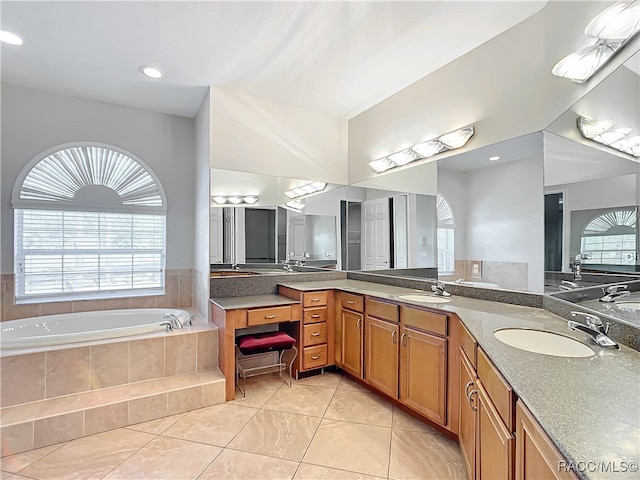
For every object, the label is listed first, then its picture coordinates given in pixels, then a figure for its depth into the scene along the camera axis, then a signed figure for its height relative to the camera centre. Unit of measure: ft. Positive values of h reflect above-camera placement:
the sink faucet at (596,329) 4.15 -1.20
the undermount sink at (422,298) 8.10 -1.49
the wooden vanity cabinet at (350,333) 9.01 -2.69
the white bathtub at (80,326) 7.70 -2.47
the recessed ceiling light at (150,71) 8.73 +4.71
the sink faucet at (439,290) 8.42 -1.31
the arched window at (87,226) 10.18 +0.48
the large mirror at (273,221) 10.21 +0.67
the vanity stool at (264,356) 8.89 -3.75
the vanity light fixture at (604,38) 4.66 +3.22
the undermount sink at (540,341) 4.57 -1.51
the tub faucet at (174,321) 9.24 -2.34
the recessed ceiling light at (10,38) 7.33 +4.71
